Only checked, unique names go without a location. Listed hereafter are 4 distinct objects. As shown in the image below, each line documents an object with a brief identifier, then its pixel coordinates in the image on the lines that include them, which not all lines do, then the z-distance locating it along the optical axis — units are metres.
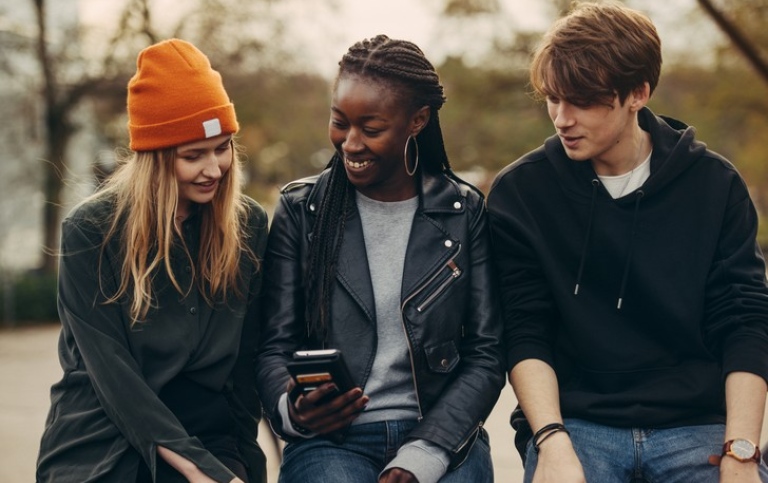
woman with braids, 2.95
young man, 2.88
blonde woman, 2.83
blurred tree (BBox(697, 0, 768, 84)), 7.03
